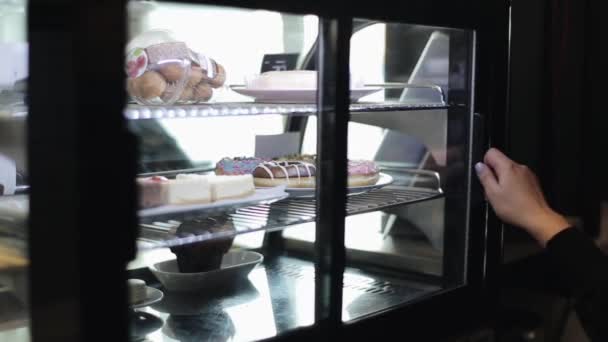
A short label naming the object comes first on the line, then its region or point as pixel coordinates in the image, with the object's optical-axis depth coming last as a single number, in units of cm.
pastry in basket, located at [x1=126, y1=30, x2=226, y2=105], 140
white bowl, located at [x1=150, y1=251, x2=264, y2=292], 174
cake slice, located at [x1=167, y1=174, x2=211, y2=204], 131
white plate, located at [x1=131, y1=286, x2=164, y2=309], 158
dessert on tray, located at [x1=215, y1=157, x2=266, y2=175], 171
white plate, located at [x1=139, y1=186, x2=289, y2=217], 123
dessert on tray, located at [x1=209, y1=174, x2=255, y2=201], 142
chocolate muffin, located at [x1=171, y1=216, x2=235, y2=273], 161
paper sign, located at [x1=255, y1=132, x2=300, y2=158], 190
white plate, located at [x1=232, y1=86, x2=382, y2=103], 165
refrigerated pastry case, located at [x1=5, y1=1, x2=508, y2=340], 94
